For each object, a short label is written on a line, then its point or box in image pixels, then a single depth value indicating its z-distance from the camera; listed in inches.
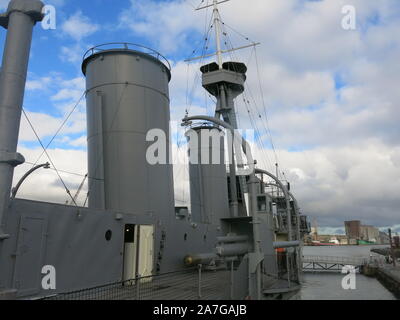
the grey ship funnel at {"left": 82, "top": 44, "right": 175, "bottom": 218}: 503.8
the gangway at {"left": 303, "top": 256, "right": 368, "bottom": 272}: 1991.9
